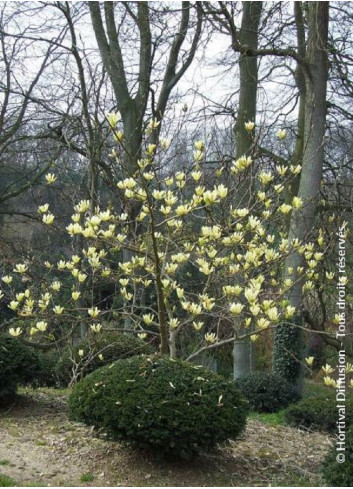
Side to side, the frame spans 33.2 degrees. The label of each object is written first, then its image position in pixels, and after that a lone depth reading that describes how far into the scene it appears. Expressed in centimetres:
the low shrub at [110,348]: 642
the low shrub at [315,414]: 610
